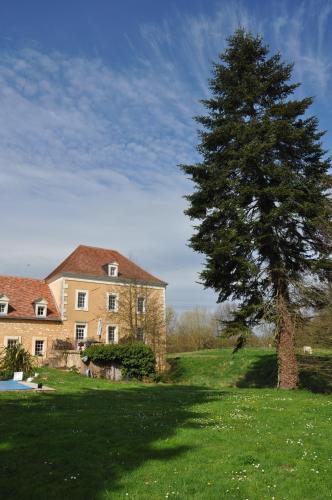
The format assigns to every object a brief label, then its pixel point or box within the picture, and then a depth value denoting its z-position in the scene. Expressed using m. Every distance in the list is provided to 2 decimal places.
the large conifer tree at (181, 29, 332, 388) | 19.22
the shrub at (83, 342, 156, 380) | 30.31
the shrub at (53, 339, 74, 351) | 36.97
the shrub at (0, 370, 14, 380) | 21.00
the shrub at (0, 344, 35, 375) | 22.62
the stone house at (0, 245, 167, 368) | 37.22
